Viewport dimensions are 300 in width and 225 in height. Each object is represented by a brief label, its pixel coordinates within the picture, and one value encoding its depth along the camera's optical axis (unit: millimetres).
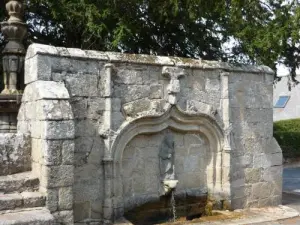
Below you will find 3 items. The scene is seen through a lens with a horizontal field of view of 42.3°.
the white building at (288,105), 28762
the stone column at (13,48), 8008
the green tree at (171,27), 7500
